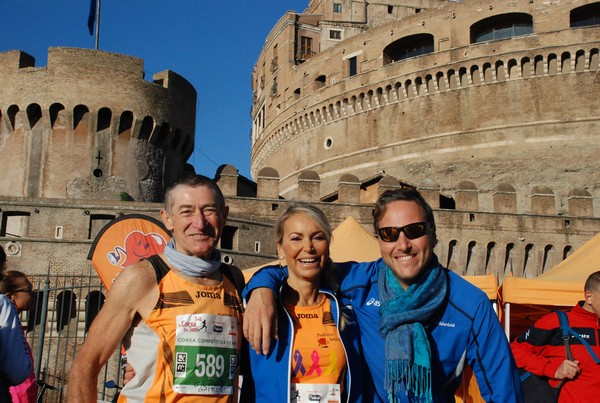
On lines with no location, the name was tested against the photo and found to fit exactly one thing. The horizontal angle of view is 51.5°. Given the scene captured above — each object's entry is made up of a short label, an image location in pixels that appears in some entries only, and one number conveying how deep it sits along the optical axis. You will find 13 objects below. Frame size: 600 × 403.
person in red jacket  3.60
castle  18.00
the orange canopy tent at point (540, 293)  6.76
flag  20.61
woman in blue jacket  2.38
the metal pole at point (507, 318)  6.91
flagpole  19.83
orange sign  5.98
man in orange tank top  2.30
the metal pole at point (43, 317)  6.38
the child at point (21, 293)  3.61
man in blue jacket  2.32
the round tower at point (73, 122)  18.02
